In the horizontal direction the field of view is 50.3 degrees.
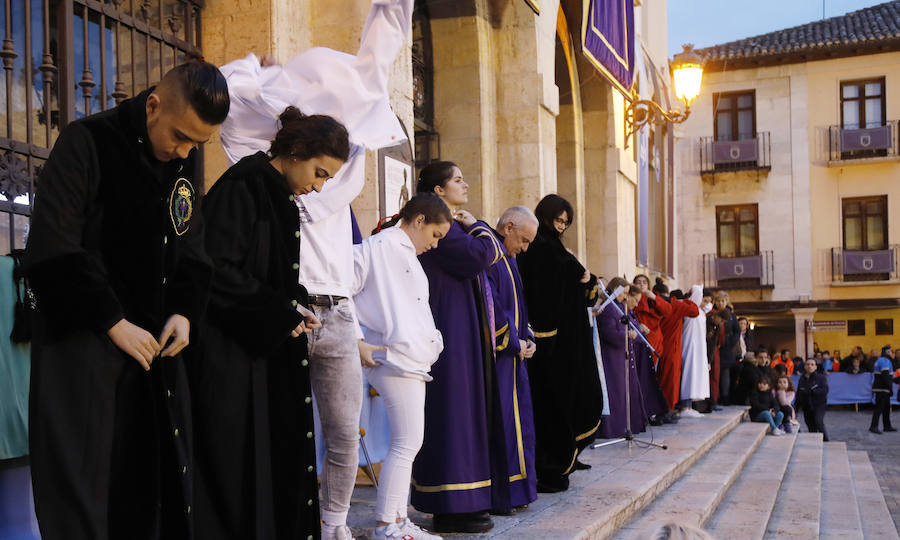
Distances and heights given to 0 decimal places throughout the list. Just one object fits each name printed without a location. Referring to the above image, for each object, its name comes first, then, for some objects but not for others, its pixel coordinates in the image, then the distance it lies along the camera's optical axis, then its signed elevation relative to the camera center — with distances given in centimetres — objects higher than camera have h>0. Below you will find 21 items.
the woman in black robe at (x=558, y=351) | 642 -52
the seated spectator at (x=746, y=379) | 1627 -180
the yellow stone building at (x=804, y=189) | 3344 +296
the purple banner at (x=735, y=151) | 3425 +439
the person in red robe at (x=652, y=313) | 1242 -50
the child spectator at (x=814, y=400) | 1728 -233
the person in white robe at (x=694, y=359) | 1402 -125
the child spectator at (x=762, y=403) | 1519 -208
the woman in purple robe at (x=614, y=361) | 993 -91
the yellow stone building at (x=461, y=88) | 542 +177
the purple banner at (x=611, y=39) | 1232 +325
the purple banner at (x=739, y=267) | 3384 +20
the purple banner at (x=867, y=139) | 3312 +460
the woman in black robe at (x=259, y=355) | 315 -25
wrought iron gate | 513 +127
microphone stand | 899 -123
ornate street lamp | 1625 +327
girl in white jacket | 448 -25
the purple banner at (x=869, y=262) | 3284 +31
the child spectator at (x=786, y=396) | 1619 -210
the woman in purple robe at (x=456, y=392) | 502 -62
